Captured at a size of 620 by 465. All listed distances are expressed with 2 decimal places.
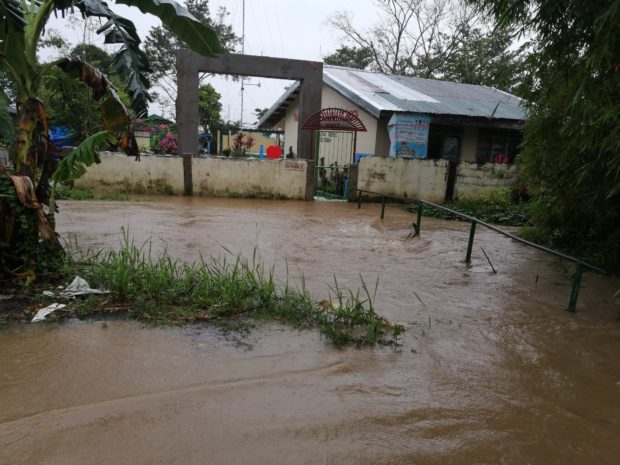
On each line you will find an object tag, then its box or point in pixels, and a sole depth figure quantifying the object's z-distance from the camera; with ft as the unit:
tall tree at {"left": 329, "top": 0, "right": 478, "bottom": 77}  86.99
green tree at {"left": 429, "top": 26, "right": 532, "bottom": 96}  78.89
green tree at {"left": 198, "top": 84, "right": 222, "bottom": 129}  83.66
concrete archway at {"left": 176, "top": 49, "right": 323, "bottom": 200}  41.96
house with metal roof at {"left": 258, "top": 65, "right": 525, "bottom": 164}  46.26
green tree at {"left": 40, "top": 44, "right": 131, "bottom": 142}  49.57
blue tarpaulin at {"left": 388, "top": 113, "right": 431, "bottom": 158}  45.55
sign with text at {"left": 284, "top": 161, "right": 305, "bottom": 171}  41.70
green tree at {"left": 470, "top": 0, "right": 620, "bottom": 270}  13.55
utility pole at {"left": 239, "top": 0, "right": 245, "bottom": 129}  85.58
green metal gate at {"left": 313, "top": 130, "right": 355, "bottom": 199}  44.96
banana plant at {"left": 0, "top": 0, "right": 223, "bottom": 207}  12.84
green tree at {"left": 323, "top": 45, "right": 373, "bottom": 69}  99.91
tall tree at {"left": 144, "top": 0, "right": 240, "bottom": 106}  93.71
